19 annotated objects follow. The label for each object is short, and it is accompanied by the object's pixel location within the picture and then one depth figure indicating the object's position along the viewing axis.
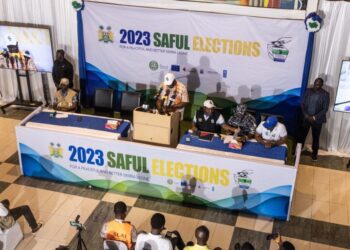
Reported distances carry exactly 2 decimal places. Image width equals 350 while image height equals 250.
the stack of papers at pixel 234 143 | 6.74
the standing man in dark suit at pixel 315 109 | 7.95
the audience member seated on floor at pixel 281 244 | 4.58
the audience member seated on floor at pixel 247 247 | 4.42
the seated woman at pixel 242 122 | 7.27
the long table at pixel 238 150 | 6.55
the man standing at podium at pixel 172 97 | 7.73
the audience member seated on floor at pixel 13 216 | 5.50
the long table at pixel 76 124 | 7.08
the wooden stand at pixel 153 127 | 6.90
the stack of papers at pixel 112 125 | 7.21
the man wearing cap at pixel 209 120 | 7.29
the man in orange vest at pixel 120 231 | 4.98
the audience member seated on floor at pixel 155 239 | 4.73
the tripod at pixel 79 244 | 5.43
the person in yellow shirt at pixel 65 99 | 8.12
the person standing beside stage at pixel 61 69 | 9.12
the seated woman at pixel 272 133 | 6.82
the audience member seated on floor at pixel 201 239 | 4.58
